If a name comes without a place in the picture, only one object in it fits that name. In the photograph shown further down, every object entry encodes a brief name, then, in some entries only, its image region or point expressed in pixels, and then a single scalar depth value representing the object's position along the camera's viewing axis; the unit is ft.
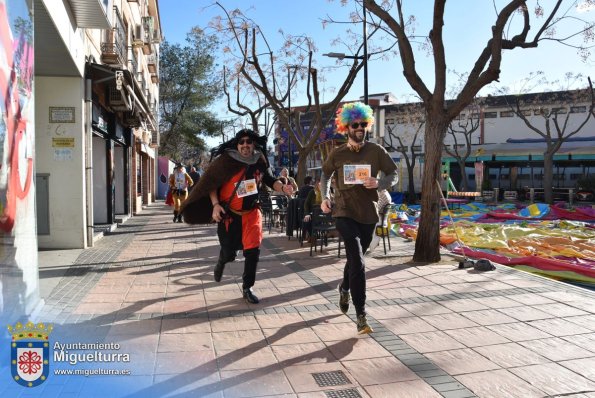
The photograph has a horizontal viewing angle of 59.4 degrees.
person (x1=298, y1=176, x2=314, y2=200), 34.60
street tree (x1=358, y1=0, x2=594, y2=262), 26.04
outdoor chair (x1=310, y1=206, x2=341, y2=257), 28.55
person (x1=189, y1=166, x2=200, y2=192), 53.36
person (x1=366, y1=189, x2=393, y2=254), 28.02
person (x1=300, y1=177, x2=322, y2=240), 28.32
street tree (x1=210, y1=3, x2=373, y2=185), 57.82
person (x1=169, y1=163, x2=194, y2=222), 46.75
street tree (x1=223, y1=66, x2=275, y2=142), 75.20
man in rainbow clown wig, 14.40
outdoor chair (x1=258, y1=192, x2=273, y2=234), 42.83
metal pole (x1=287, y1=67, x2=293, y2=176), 73.71
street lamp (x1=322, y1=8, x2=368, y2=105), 51.29
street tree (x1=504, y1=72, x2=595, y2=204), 83.15
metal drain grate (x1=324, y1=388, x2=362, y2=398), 10.50
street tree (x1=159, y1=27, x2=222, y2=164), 121.70
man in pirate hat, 16.83
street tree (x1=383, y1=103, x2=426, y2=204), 99.06
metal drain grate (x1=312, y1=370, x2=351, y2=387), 11.06
